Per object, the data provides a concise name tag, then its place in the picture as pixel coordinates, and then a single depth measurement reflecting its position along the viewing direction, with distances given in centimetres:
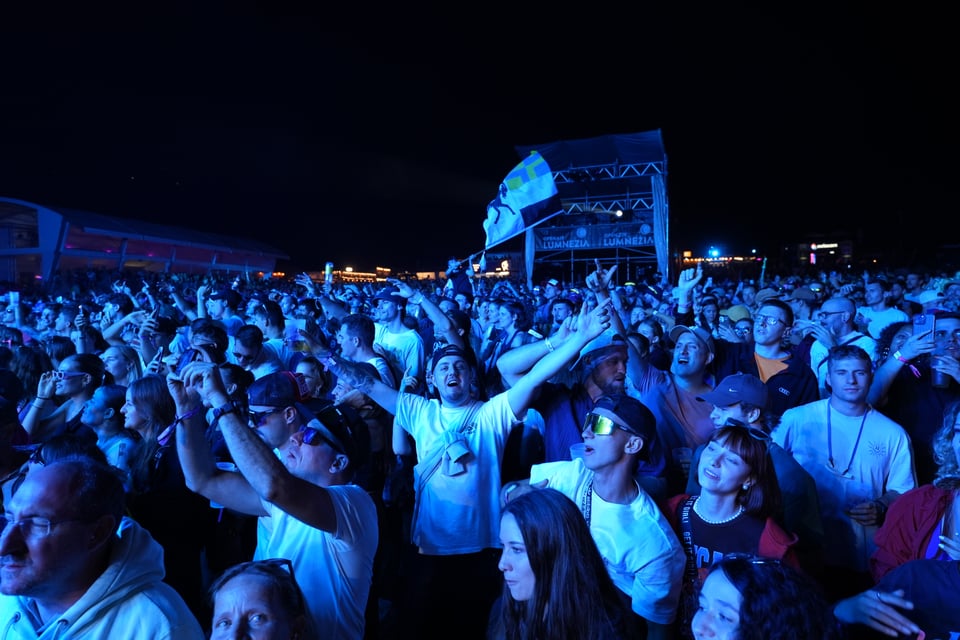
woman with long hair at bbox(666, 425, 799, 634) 238
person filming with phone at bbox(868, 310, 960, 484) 353
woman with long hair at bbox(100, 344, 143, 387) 471
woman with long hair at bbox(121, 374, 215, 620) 293
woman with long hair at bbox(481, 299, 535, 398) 504
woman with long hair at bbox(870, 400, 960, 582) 221
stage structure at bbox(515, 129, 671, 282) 2203
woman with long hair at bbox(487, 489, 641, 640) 186
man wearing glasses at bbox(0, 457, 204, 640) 168
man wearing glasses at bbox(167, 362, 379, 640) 192
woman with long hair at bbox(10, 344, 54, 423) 471
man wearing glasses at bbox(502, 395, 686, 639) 234
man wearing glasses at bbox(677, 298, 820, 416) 468
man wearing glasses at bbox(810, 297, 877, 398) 512
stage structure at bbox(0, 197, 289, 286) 3262
